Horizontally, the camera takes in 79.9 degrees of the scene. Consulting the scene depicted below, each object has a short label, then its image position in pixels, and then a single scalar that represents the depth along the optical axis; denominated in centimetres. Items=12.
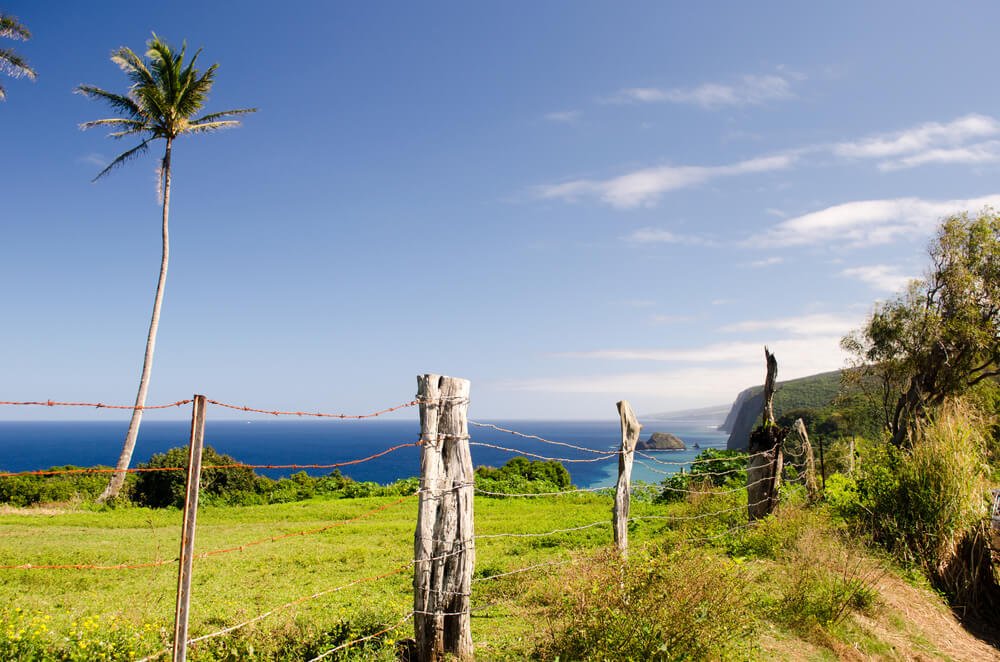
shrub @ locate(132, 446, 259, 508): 1998
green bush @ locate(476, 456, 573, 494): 2426
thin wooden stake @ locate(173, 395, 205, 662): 358
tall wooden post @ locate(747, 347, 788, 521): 1021
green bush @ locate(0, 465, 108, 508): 1950
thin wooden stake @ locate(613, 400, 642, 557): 720
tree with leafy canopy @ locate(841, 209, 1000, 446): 2316
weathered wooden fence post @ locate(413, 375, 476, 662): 467
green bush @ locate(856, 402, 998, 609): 857
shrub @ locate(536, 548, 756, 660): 473
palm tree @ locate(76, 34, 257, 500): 2262
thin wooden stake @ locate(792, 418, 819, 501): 1128
